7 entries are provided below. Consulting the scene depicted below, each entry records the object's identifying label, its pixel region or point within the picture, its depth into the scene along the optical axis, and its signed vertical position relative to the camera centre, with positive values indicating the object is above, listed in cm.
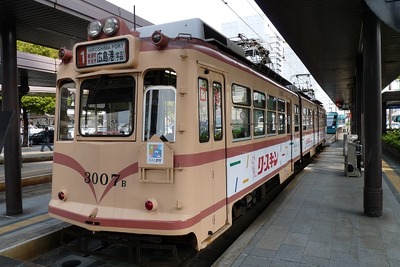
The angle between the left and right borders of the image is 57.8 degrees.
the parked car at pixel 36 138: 3061 -70
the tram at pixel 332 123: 3959 +38
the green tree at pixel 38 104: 2453 +201
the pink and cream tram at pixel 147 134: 391 -6
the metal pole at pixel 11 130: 635 +1
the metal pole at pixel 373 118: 591 +13
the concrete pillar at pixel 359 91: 1207 +127
